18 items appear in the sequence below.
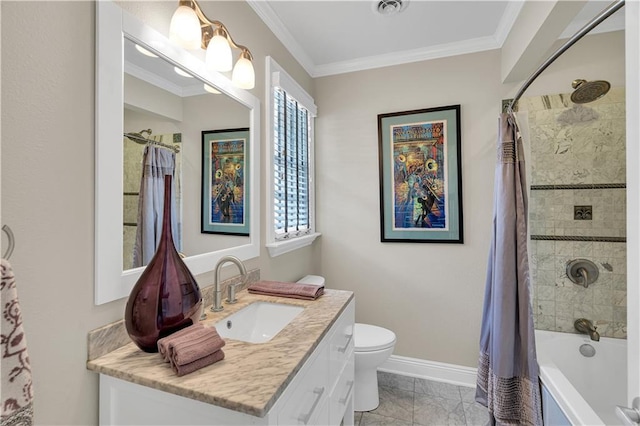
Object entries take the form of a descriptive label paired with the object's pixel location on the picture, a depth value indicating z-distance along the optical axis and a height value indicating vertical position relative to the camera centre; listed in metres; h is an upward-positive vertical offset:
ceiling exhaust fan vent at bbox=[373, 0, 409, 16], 1.80 +1.27
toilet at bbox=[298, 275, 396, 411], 1.84 -0.91
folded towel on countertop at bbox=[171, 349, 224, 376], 0.79 -0.41
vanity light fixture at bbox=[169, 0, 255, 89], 1.11 +0.72
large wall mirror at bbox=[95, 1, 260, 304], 0.93 +0.33
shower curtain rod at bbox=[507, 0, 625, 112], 0.89 +0.69
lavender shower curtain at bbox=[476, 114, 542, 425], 1.57 -0.51
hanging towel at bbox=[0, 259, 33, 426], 0.58 -0.29
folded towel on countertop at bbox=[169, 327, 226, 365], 0.80 -0.37
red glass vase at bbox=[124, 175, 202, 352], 0.88 -0.26
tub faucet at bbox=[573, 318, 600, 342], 1.97 -0.77
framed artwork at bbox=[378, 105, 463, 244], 2.27 +0.29
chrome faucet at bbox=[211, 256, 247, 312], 1.28 -0.31
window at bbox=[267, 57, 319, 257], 1.94 +0.38
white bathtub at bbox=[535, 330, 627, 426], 1.87 -0.99
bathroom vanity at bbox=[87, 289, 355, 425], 0.73 -0.44
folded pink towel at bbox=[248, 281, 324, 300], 1.44 -0.38
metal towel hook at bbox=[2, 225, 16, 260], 0.63 -0.06
